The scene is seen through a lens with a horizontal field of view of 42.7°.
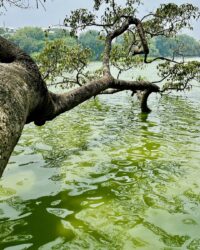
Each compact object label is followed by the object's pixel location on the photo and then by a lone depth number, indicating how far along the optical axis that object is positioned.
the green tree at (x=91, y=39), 73.43
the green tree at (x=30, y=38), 80.21
